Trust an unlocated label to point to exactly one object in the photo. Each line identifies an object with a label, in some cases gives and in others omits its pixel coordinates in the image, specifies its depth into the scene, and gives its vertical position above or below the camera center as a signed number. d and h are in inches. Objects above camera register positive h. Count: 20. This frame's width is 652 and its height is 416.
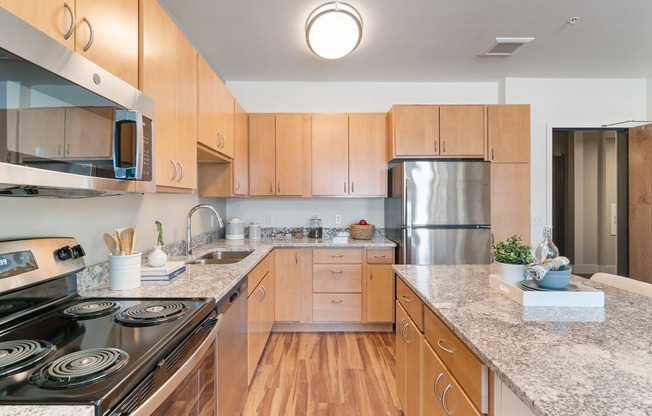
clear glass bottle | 50.6 -6.9
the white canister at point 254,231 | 127.5 -9.2
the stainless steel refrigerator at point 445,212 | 108.2 -0.8
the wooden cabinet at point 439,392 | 36.7 -25.4
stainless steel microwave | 27.0 +10.1
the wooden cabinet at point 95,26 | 31.9 +23.2
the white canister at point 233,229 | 123.0 -8.2
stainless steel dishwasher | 54.1 -29.2
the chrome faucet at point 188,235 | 85.4 -7.3
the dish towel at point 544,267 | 44.5 -8.8
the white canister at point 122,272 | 52.9 -11.2
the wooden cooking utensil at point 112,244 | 53.8 -6.3
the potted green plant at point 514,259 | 50.0 -8.5
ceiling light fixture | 77.0 +48.6
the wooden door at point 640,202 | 118.7 +3.2
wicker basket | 124.2 -9.0
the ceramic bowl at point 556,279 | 45.1 -10.6
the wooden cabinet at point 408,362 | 53.6 -30.7
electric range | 25.2 -14.8
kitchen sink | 93.8 -15.4
